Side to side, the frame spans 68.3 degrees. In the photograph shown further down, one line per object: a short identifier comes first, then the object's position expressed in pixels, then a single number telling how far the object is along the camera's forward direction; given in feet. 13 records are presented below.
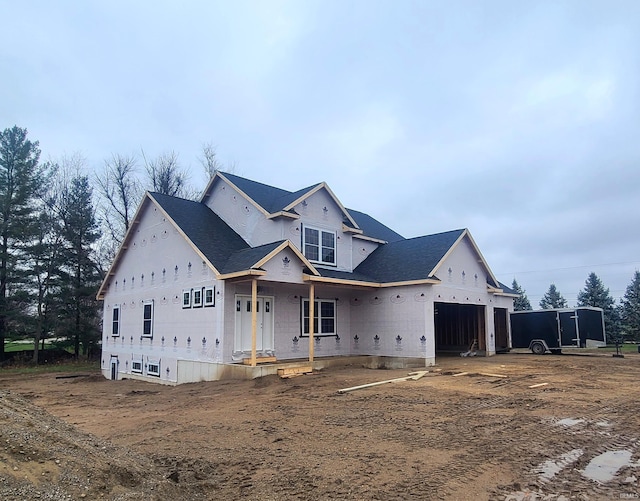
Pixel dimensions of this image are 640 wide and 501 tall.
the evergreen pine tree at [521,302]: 144.87
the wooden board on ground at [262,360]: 49.77
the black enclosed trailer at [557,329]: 72.08
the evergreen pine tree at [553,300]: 152.87
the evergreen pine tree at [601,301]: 114.21
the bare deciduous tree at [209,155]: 126.00
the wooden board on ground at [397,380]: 39.19
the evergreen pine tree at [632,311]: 110.63
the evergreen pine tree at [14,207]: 91.25
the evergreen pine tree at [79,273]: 99.25
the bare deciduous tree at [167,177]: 120.37
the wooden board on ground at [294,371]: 46.88
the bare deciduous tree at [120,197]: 114.62
